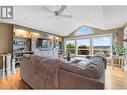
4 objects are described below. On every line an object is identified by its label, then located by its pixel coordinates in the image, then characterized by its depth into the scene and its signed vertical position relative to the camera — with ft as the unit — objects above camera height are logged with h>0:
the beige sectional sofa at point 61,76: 3.63 -1.57
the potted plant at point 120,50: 7.65 -0.30
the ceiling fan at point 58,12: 7.26 +3.67
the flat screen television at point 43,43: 7.73 +0.44
